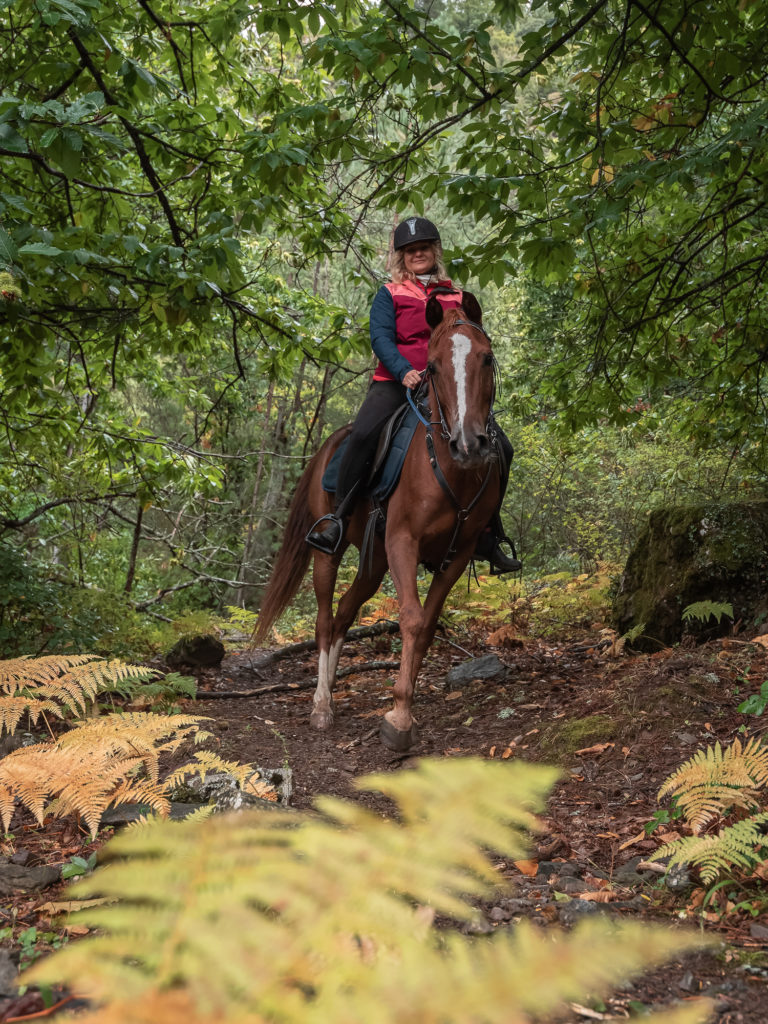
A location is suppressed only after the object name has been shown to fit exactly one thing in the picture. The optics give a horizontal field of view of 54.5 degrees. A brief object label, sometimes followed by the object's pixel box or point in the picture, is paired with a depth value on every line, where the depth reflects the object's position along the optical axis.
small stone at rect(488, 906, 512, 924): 2.35
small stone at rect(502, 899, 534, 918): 2.41
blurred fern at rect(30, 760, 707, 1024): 0.88
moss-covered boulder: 6.78
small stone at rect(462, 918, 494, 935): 2.10
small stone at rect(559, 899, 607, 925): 2.29
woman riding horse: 5.85
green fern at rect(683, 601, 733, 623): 6.32
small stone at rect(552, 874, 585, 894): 2.63
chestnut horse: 4.92
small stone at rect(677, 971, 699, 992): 1.85
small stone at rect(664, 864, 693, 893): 2.51
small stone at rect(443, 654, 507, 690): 7.21
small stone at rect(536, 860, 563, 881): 2.85
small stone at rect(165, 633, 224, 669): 8.27
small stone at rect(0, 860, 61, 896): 2.55
